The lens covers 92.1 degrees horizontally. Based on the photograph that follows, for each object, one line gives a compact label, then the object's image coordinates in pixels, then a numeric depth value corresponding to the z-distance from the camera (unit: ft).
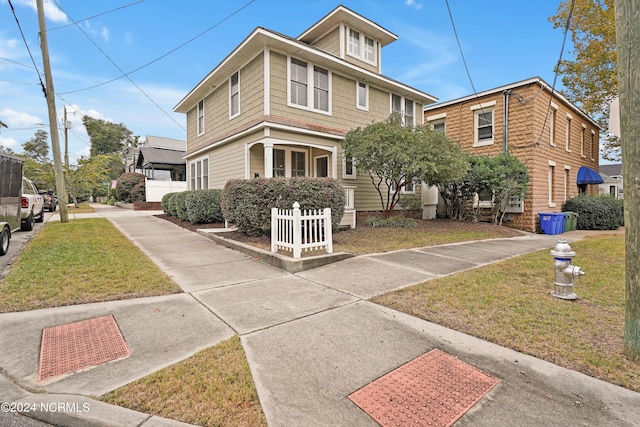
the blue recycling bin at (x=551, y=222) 39.96
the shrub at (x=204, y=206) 34.68
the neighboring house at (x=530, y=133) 41.57
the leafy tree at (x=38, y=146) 167.12
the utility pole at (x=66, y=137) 71.77
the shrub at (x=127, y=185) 83.36
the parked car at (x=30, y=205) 32.83
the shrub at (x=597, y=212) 45.78
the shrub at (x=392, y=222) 35.32
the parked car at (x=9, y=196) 21.36
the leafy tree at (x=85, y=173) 64.95
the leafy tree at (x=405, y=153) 30.86
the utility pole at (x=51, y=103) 33.37
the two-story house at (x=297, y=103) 32.48
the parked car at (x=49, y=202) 65.51
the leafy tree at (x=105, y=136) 175.01
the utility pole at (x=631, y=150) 7.96
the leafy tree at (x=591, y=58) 52.19
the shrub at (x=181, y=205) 38.19
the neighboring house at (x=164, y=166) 87.15
